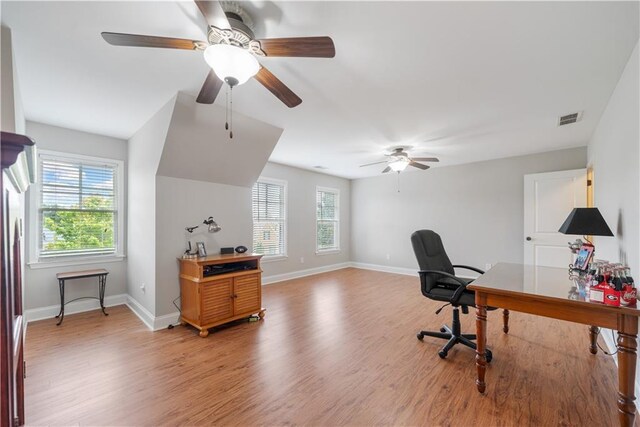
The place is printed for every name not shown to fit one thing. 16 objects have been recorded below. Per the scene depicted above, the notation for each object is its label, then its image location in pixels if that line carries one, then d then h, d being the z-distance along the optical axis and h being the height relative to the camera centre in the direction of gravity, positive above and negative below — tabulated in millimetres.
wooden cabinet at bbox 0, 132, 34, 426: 907 -126
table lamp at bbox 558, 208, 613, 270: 2133 -115
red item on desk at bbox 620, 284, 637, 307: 1485 -458
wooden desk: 1462 -592
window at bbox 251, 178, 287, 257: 5289 -81
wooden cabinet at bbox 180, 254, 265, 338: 2963 -900
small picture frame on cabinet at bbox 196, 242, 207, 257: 3377 -477
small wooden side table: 3277 -835
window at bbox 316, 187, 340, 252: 6582 -160
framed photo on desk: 2117 -355
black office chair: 2412 -710
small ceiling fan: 4258 +843
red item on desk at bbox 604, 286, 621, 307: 1491 -470
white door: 4129 +48
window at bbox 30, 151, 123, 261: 3430 +84
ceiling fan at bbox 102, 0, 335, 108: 1421 +925
